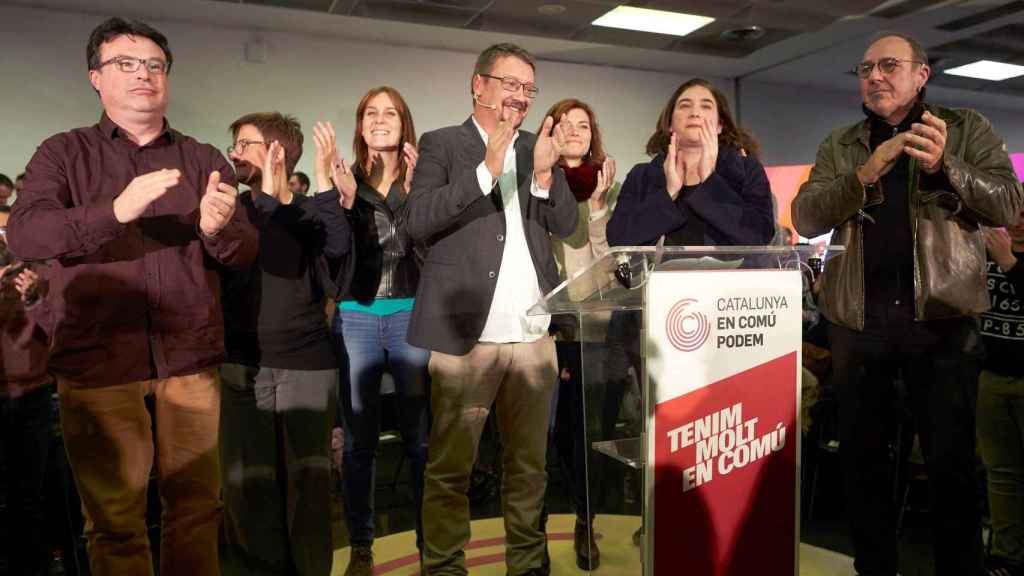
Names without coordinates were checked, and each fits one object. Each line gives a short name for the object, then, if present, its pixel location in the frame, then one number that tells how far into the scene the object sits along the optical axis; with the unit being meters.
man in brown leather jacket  2.29
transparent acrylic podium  1.55
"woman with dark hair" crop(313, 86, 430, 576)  2.73
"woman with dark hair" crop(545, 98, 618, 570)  2.91
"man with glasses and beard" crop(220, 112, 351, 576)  2.50
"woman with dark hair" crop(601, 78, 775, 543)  2.39
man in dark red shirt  1.89
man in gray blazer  2.37
